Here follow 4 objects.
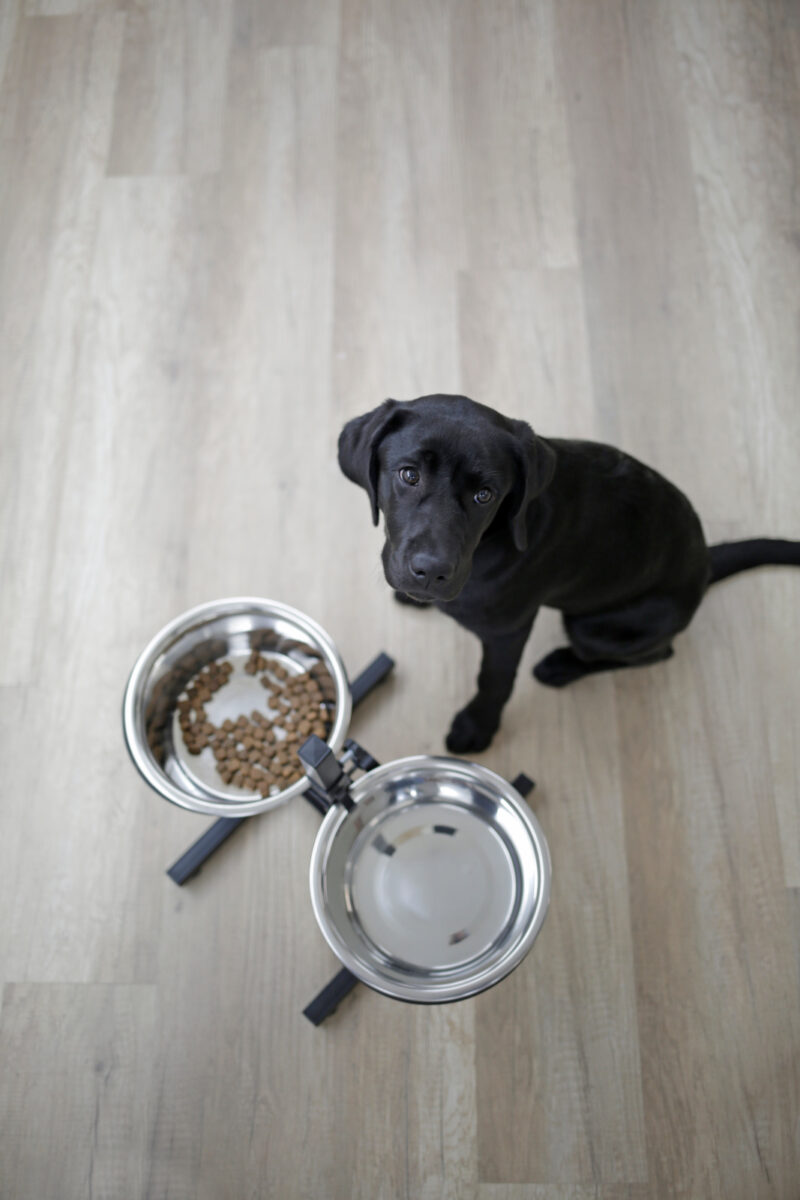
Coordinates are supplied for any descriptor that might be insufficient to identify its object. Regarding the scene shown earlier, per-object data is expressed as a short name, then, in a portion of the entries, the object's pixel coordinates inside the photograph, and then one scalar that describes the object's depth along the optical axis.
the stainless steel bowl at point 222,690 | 1.55
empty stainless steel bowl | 1.53
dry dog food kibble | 1.73
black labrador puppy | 1.23
